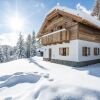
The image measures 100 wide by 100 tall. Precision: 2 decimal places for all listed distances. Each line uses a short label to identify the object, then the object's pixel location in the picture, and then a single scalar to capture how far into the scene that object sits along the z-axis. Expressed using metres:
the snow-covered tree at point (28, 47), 28.88
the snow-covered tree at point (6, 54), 38.26
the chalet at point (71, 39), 8.97
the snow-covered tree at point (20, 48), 28.55
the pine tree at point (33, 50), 28.23
